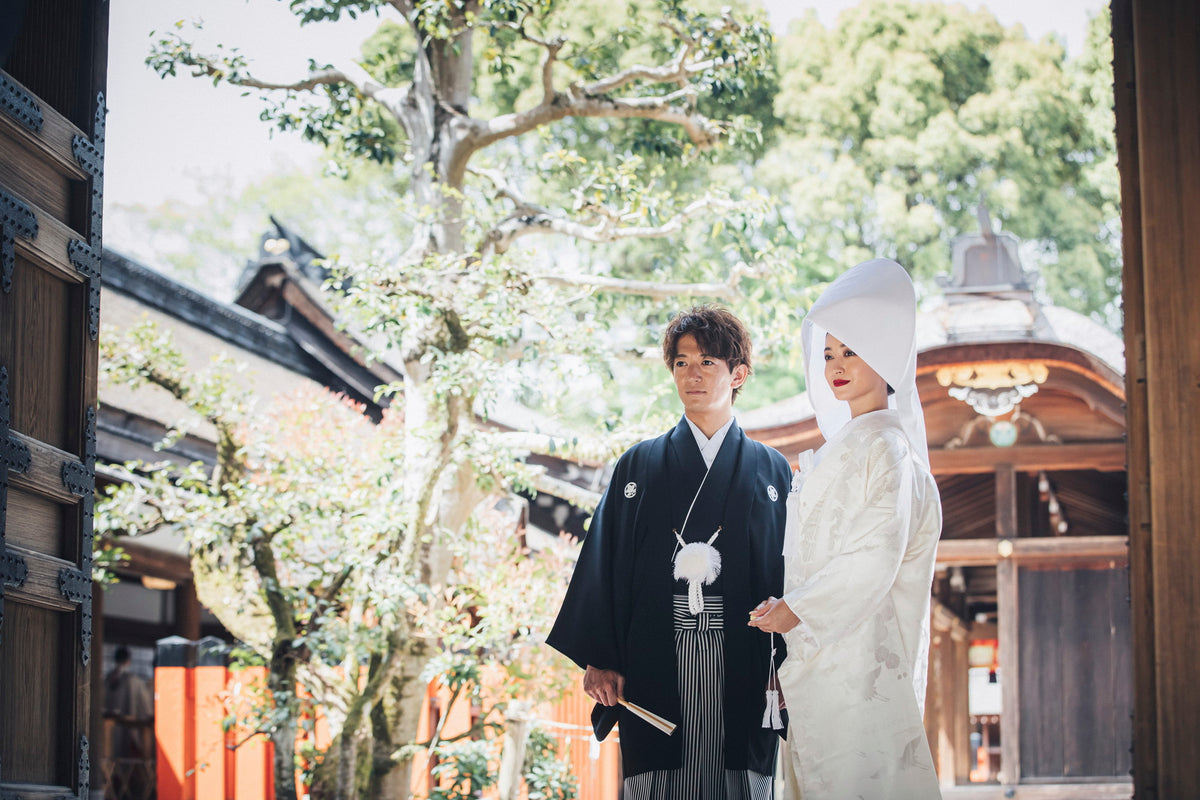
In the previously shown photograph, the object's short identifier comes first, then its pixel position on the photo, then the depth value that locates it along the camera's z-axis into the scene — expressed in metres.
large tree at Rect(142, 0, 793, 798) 5.15
